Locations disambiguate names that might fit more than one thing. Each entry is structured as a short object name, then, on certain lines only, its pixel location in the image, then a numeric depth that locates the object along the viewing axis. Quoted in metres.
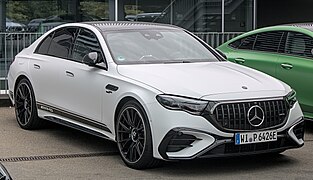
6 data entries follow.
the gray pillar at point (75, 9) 15.20
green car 8.70
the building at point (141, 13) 14.89
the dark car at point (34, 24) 14.82
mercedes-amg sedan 6.31
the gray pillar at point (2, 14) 14.40
